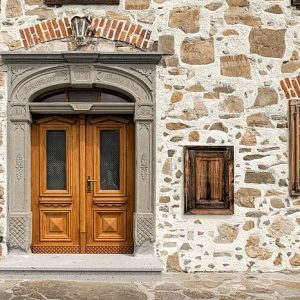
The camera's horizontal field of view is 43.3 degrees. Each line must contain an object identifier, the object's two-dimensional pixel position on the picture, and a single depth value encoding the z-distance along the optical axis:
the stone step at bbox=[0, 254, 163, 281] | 4.55
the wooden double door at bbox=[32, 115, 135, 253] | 5.15
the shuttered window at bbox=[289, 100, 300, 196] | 4.93
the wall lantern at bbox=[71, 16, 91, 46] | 4.88
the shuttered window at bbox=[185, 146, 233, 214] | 4.95
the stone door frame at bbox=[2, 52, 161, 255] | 4.91
